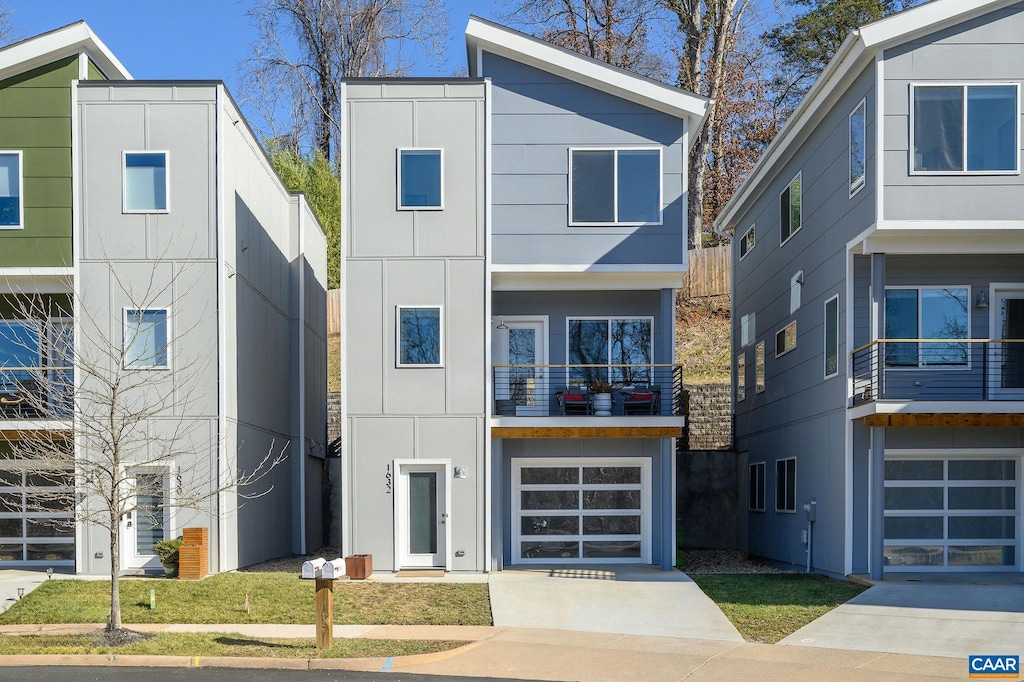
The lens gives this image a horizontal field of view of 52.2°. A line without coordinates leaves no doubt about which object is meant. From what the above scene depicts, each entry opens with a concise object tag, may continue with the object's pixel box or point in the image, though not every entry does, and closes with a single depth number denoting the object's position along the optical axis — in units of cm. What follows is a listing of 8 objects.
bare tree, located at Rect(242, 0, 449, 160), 4197
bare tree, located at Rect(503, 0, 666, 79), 3738
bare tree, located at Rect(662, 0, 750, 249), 3691
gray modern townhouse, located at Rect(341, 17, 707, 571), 1856
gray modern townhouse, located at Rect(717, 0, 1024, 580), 1659
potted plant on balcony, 1909
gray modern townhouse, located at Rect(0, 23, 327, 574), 1814
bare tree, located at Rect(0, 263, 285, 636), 1789
